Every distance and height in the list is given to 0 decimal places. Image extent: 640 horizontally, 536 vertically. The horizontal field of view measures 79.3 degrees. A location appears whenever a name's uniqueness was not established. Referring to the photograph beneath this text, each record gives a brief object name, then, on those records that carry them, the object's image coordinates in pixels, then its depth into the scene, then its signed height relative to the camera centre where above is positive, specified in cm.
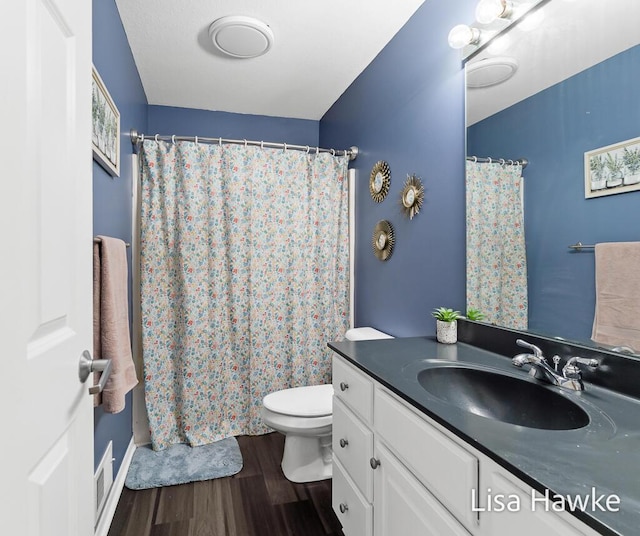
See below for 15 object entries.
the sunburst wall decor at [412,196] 194 +37
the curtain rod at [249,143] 242 +84
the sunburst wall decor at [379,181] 228 +53
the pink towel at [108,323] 146 -21
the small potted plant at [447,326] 163 -26
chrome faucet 107 -30
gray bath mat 208 -114
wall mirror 107 +44
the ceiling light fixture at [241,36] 200 +126
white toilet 195 -80
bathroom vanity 64 -39
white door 59 +1
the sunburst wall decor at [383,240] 224 +16
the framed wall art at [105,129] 144 +59
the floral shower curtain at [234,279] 247 -8
